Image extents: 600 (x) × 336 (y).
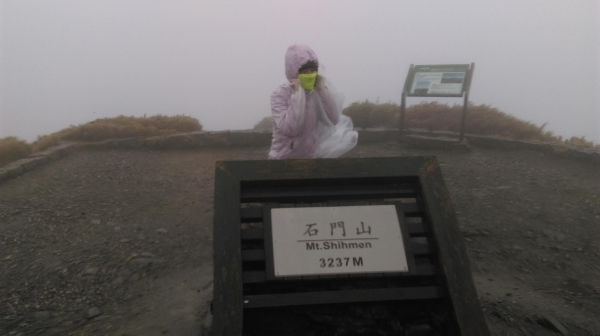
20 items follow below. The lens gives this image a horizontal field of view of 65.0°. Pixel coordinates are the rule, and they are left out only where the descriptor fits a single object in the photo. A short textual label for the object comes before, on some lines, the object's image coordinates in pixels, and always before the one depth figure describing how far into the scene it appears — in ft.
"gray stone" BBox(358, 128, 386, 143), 25.05
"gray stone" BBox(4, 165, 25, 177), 16.80
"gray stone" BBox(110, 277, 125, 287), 10.23
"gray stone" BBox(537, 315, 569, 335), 8.05
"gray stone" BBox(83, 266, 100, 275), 10.55
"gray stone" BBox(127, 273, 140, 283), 10.46
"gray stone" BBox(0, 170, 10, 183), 16.33
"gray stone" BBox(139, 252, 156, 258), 11.64
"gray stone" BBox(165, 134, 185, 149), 23.72
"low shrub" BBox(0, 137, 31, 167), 18.39
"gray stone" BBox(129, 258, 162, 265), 11.26
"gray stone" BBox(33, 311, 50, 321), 8.65
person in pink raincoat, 9.58
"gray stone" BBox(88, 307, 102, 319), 8.86
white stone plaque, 5.79
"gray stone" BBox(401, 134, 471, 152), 22.53
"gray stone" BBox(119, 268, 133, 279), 10.61
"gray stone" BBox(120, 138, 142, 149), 23.08
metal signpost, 23.11
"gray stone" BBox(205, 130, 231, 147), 24.45
